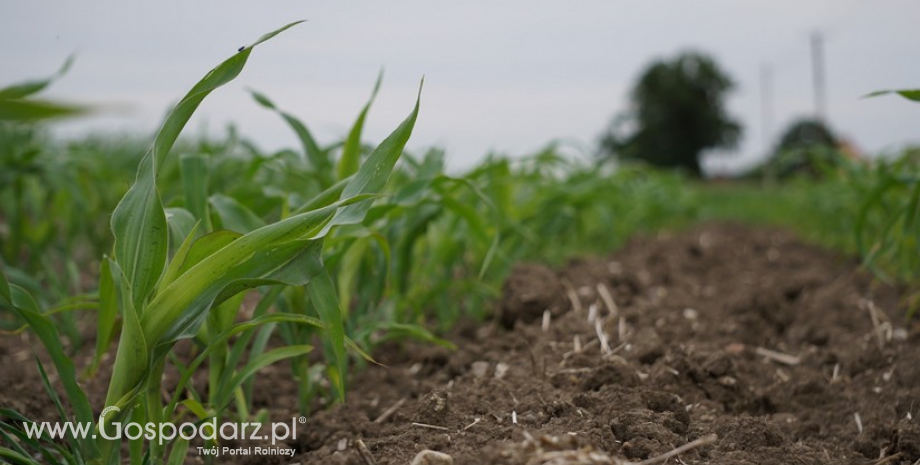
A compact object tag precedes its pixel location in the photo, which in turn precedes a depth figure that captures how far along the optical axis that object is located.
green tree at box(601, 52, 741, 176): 41.25
